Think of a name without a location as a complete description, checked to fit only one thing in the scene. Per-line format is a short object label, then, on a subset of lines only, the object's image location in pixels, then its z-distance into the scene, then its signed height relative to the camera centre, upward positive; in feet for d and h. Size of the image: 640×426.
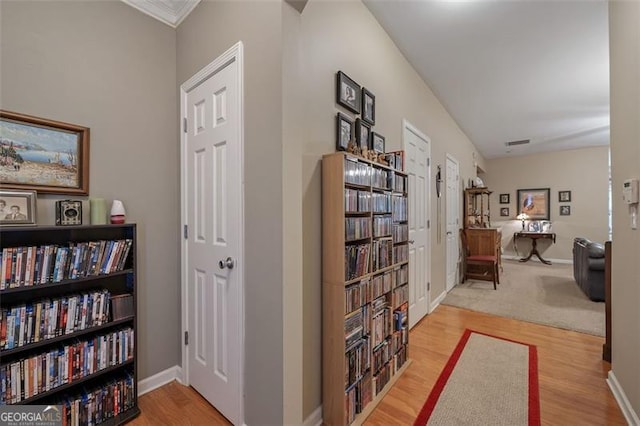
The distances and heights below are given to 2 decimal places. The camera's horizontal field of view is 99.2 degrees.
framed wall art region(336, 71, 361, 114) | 5.86 +2.71
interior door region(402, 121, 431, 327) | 9.41 -0.27
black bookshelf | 4.31 -1.40
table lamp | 23.63 -0.41
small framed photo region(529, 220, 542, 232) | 23.20 -1.22
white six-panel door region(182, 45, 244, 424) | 5.01 -0.48
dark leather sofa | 11.71 -2.62
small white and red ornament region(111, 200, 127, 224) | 5.35 +0.01
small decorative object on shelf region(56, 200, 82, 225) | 4.76 +0.03
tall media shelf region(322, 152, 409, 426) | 4.98 -1.48
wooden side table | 22.27 -2.09
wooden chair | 14.78 -3.15
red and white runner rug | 5.32 -4.01
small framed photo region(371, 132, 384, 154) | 7.13 +1.90
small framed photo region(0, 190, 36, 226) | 4.19 +0.11
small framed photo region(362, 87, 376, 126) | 6.72 +2.69
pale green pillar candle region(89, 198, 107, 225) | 5.15 +0.05
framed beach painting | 4.47 +1.05
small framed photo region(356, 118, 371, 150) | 6.49 +1.95
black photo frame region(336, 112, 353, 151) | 5.91 +1.81
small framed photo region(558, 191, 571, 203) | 22.36 +1.29
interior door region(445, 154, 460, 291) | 13.69 -0.20
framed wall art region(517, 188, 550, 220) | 23.21 +0.78
